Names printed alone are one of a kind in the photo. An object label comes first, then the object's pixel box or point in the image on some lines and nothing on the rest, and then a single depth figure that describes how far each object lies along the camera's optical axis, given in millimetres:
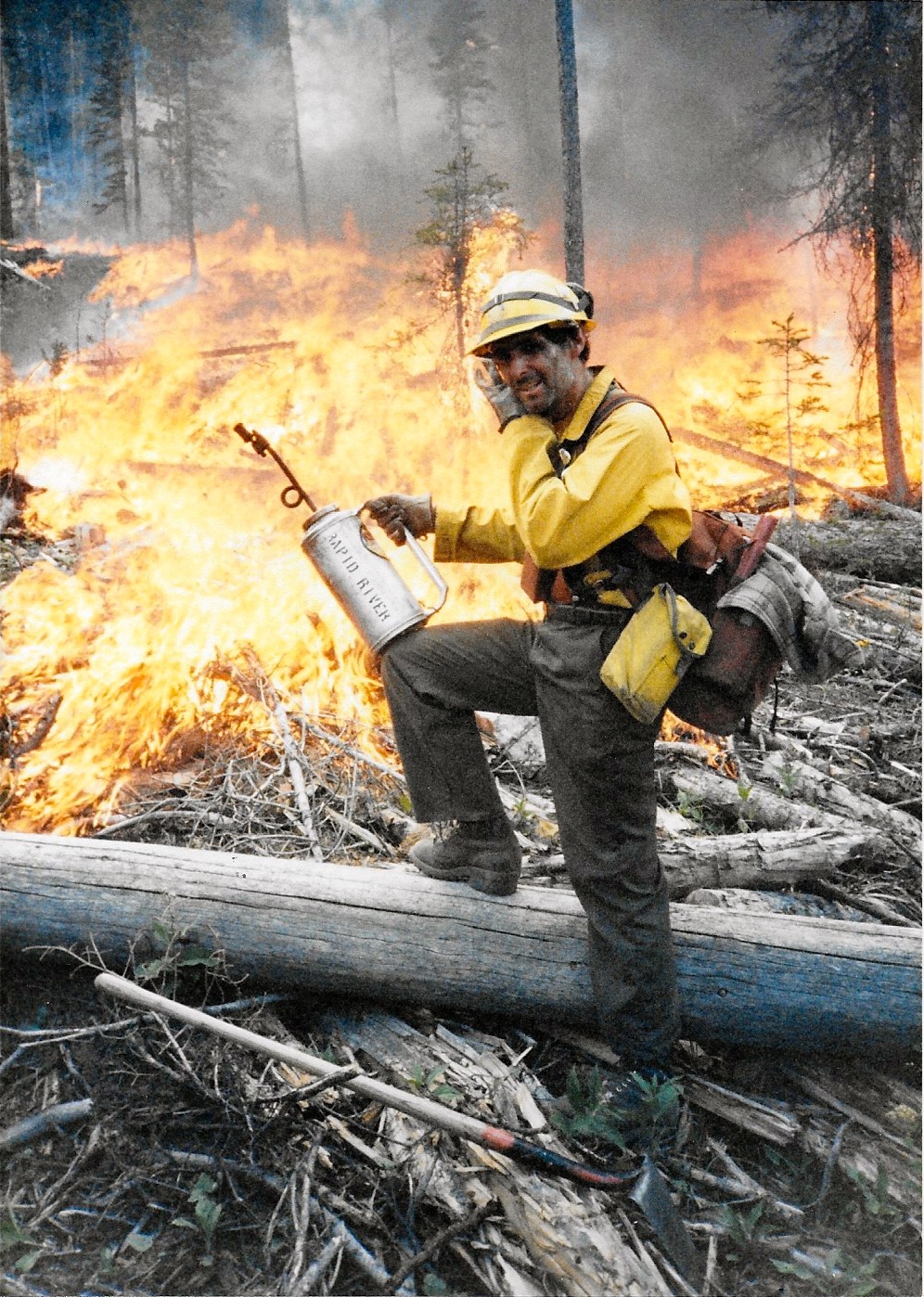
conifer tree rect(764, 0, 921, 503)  5551
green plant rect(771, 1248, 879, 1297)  2186
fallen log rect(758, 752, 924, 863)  3770
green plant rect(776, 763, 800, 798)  4062
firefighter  2309
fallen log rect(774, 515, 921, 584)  7027
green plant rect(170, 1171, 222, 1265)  2217
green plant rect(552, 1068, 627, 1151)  2363
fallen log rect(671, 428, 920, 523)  7391
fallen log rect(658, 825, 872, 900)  3182
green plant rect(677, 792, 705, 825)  3814
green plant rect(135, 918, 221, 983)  2683
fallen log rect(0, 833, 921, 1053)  2596
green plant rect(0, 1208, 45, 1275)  2236
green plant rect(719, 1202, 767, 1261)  2234
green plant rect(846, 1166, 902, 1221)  2309
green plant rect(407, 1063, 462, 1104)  2414
